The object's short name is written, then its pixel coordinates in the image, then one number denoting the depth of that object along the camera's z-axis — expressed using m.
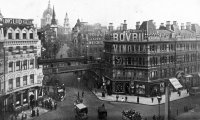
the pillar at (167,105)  20.08
